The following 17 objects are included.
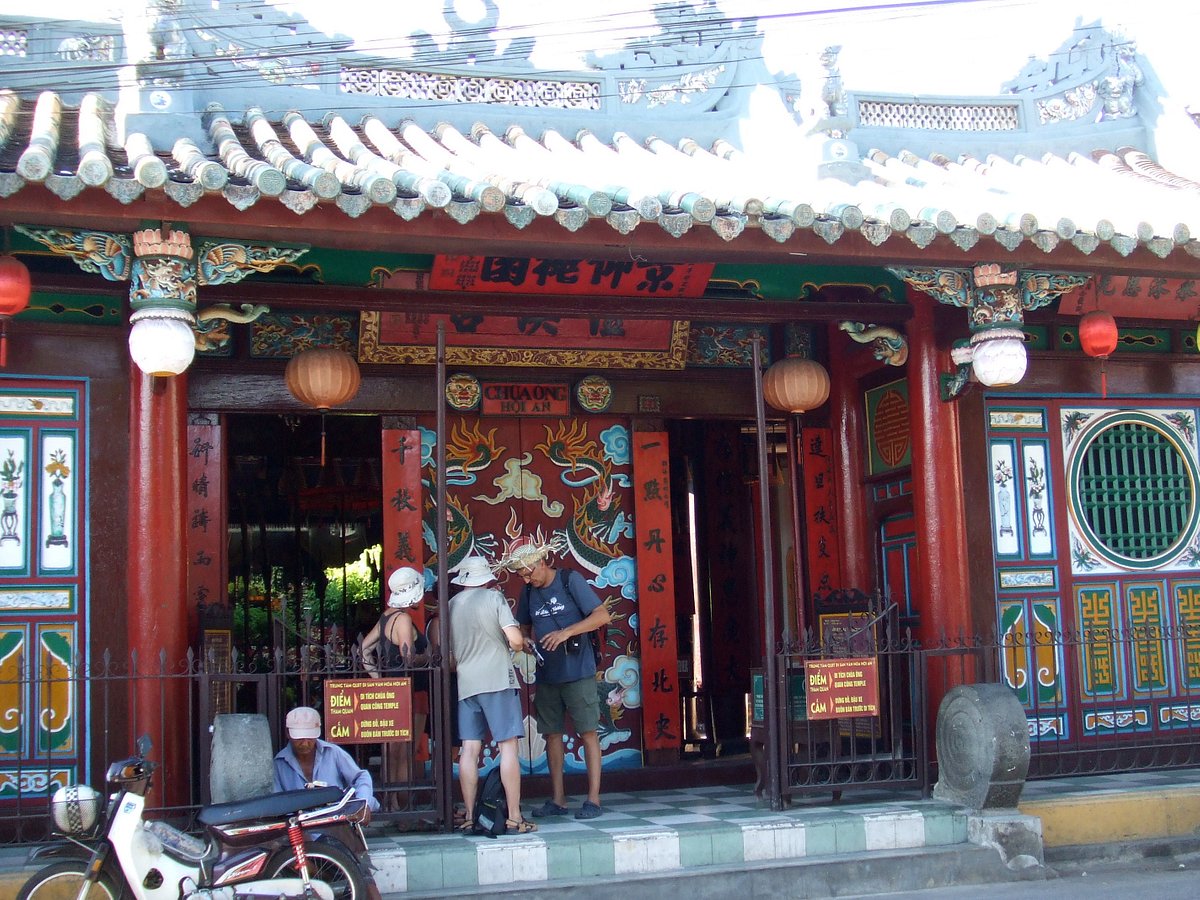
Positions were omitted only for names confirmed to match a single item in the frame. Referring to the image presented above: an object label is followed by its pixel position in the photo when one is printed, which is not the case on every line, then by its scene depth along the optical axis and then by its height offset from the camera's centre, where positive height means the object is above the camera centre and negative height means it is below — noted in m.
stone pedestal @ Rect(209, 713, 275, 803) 6.09 -0.57
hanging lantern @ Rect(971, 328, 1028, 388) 7.56 +1.40
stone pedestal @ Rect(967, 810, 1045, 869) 6.92 -1.20
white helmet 5.44 -0.68
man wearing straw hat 7.30 -0.21
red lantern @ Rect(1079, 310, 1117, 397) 8.14 +1.63
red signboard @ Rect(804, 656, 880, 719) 7.20 -0.41
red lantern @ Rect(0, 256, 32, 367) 6.32 +1.69
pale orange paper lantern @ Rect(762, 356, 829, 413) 8.56 +1.47
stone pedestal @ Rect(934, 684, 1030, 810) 7.04 -0.76
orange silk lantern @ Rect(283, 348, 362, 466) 7.75 +1.48
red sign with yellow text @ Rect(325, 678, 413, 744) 6.52 -0.40
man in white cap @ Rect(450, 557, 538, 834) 6.77 -0.29
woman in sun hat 6.79 -0.10
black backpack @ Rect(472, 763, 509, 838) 6.57 -0.91
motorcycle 5.44 -0.89
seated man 6.14 -0.61
